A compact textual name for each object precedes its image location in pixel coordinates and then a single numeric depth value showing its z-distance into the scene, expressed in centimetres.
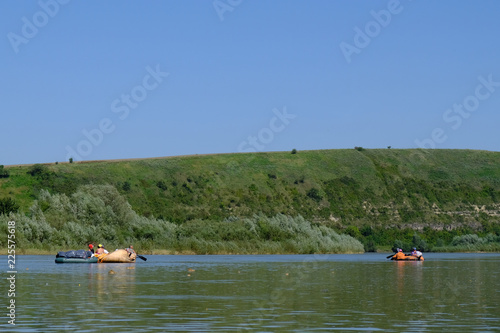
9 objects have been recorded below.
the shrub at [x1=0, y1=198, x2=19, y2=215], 11362
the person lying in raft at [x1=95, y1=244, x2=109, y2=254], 8963
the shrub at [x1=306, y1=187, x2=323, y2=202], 17950
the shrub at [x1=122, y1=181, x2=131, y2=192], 16454
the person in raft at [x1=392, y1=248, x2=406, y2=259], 10424
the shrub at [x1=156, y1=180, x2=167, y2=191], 17088
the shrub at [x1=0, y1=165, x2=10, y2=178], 15800
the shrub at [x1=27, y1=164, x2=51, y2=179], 15960
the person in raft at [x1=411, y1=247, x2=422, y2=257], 10289
